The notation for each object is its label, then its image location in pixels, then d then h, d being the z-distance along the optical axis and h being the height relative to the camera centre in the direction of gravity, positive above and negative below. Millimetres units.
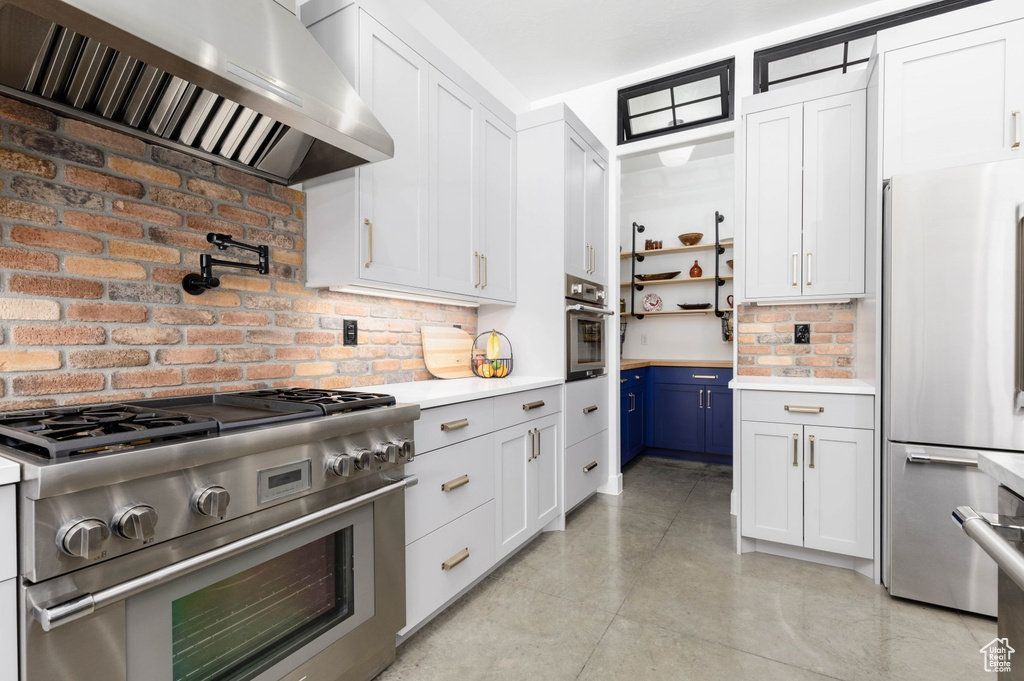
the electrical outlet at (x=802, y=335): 2980 +21
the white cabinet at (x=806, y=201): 2633 +766
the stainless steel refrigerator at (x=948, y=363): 1950 -100
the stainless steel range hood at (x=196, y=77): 1076 +681
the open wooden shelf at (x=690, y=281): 4789 +577
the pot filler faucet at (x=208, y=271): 1646 +222
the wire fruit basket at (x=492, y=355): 2914 -104
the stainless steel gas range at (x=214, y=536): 892 -452
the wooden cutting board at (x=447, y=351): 2727 -78
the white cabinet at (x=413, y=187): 1918 +685
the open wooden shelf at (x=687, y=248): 4713 +892
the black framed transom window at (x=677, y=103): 3330 +1676
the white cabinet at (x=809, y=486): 2346 -738
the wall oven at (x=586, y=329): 3004 +57
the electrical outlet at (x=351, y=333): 2250 +22
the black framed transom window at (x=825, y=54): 2838 +1771
